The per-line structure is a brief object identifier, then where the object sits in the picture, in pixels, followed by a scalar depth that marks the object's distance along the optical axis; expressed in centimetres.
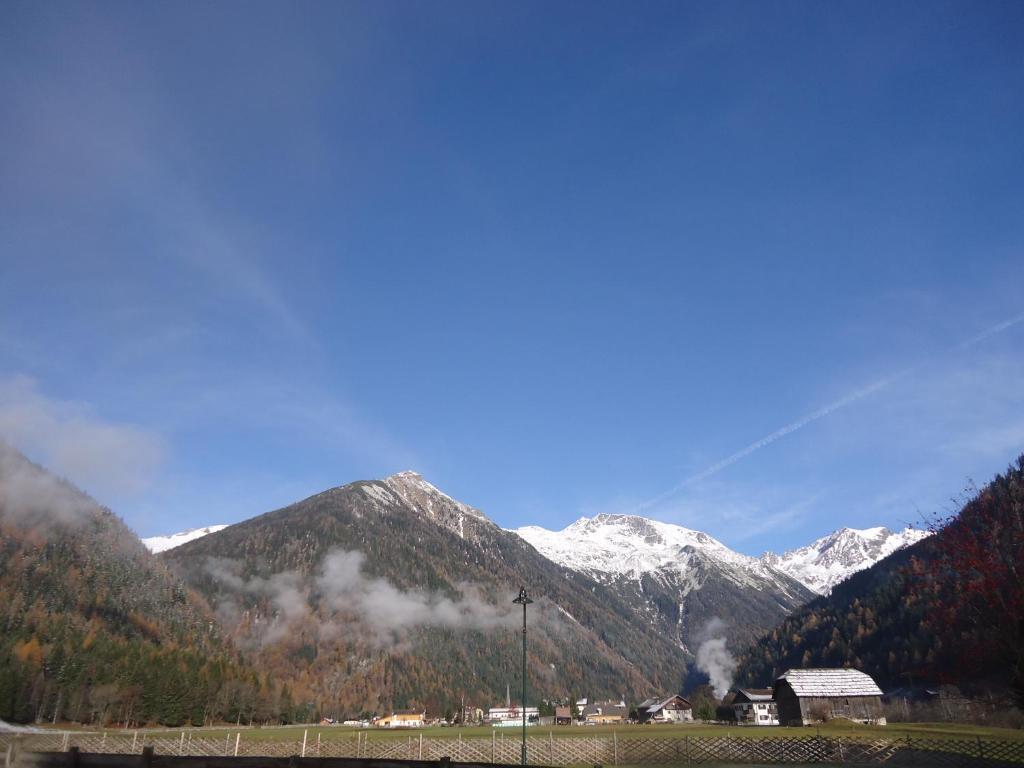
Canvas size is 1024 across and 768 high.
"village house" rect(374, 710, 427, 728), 18862
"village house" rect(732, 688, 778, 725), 13875
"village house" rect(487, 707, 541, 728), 17685
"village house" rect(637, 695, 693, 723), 17258
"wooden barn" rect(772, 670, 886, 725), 10331
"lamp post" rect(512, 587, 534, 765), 4816
